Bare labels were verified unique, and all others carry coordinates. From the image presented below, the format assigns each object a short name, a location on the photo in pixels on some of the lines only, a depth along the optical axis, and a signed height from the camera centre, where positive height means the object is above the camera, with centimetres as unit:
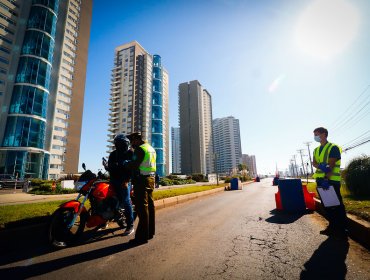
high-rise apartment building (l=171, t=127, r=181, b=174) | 19150 +785
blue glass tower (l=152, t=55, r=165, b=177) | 9862 +3409
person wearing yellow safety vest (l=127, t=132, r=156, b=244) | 346 -23
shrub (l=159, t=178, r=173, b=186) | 2928 -116
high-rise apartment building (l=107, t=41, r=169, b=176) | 9962 +4303
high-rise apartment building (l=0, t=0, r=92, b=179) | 3772 +2104
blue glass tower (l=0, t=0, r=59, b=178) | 3700 +1523
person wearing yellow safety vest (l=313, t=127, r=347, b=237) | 366 -4
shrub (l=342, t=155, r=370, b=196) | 779 -23
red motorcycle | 316 -61
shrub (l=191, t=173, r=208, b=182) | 4941 -91
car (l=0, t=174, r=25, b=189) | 2350 -66
